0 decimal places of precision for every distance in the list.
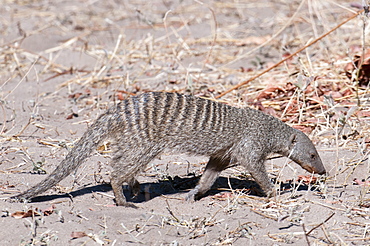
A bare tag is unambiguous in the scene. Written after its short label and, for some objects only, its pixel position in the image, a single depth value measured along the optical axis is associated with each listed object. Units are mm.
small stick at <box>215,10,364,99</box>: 9512
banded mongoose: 6641
